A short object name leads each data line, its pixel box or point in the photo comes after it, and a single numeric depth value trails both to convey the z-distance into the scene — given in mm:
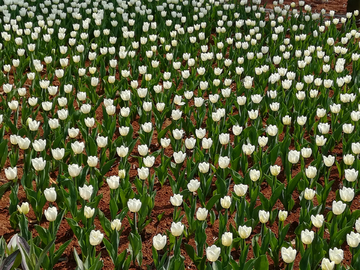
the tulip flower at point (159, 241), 2814
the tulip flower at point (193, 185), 3315
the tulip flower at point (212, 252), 2689
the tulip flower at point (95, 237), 2846
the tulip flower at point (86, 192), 3180
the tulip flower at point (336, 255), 2660
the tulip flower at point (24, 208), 3085
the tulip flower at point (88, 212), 3053
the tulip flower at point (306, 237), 2794
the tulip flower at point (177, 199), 3168
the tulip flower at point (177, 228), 2871
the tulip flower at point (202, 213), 3047
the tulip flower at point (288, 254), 2713
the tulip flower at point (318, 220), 2934
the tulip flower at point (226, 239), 2807
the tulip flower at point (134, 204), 3090
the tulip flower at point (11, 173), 3439
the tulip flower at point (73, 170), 3375
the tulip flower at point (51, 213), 2992
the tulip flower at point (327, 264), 2582
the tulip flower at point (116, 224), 2986
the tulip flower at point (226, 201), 3181
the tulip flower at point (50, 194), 3168
